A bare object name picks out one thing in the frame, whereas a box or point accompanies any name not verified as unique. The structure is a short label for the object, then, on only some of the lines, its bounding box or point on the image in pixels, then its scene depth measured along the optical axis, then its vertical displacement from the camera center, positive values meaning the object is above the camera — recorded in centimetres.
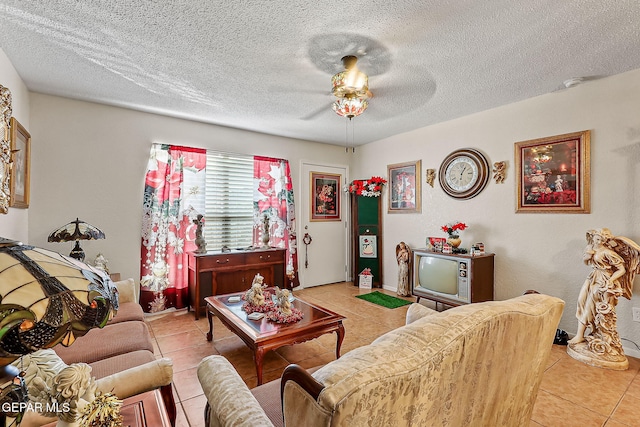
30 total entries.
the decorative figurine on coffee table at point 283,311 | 225 -80
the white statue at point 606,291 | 241 -67
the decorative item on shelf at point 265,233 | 428 -30
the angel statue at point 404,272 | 441 -90
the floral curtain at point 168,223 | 358 -12
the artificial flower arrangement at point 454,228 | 368 -20
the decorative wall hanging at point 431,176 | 418 +53
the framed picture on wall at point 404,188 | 440 +40
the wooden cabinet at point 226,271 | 358 -76
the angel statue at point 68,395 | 74 -47
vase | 365 -36
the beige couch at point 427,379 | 68 -46
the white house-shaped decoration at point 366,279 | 486 -111
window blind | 408 +18
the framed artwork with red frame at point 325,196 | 510 +30
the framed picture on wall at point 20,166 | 236 +44
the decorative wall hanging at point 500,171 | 342 +49
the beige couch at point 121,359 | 114 -80
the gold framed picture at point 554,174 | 285 +41
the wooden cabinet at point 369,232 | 496 -33
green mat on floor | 402 -126
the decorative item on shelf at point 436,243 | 374 -39
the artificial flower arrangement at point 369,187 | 485 +44
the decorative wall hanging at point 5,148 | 200 +47
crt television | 329 -78
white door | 498 -32
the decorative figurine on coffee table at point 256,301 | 248 -77
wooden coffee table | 201 -85
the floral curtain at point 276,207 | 447 +10
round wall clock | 362 +51
